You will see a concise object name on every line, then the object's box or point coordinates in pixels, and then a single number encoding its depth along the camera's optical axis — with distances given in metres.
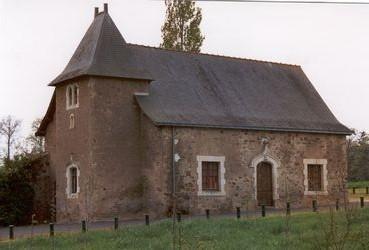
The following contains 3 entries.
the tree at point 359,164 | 60.22
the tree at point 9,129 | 65.00
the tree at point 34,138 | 59.15
